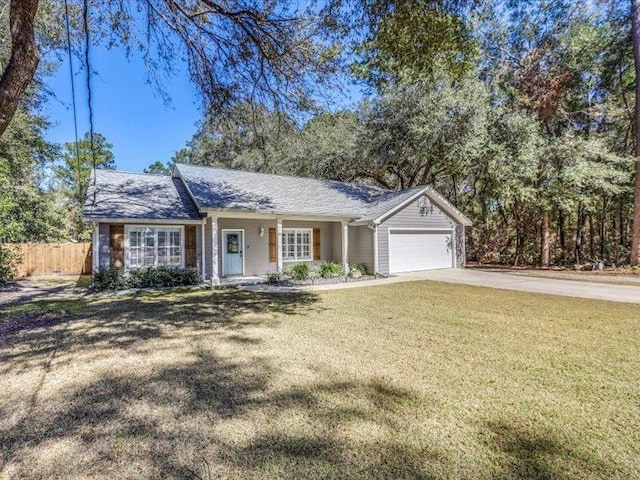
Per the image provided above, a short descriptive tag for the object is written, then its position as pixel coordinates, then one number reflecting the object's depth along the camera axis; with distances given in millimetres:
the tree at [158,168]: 39312
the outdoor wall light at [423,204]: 15617
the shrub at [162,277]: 11156
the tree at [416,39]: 6027
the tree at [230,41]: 6672
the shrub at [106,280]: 10539
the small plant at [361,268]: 14210
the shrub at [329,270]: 13431
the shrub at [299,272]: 12758
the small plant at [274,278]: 12375
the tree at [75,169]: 21875
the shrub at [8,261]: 12719
